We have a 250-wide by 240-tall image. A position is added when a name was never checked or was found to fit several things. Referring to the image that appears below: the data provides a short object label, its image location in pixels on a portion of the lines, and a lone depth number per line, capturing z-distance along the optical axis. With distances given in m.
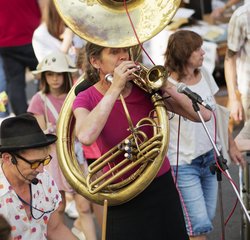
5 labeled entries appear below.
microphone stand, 5.55
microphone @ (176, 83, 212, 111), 5.50
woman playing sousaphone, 5.61
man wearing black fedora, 5.36
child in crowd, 7.91
